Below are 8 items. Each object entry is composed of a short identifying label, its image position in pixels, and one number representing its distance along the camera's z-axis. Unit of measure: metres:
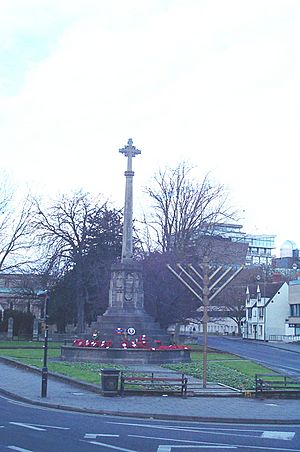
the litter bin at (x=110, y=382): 22.55
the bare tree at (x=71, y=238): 58.47
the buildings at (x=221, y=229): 60.91
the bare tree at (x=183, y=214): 58.62
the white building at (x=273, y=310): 92.88
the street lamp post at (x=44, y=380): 22.03
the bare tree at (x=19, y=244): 61.09
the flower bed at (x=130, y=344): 37.22
